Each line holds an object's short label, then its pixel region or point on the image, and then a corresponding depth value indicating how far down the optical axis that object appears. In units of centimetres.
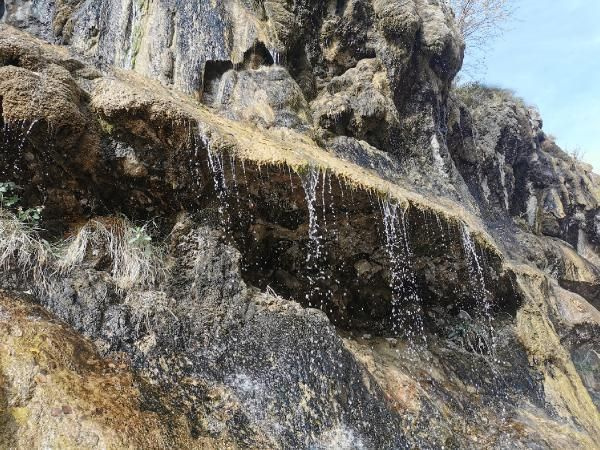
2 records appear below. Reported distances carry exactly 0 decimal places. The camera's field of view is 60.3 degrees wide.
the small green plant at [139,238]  451
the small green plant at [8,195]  424
